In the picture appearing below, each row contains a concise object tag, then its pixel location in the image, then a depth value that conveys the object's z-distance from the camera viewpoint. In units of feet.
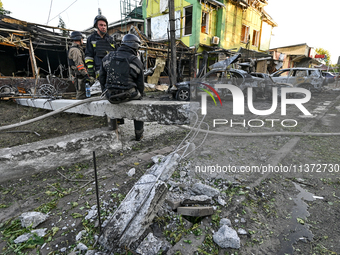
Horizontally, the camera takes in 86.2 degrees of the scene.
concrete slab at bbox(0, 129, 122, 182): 8.55
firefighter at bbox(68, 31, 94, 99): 14.62
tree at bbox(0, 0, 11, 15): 66.13
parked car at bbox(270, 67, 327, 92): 34.14
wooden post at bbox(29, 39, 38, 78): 27.25
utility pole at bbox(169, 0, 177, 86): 25.68
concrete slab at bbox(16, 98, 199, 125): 7.52
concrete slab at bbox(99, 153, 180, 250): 4.73
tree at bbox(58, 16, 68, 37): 74.38
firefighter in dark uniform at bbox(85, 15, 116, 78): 13.12
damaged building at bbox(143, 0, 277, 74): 45.24
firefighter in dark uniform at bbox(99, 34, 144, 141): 8.82
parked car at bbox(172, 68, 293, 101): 26.59
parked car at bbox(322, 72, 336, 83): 43.89
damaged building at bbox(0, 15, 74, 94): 24.73
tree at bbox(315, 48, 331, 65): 179.83
